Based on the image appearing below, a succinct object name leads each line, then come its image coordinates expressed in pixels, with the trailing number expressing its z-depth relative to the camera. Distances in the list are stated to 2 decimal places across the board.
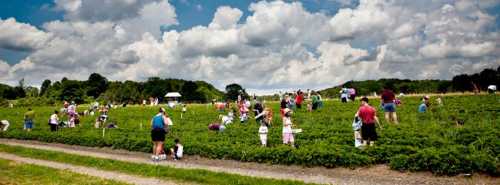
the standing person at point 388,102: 25.55
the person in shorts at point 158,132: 21.50
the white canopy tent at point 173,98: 59.24
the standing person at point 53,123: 36.84
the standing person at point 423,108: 31.69
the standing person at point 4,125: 41.25
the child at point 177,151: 21.83
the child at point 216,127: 29.38
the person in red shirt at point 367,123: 18.92
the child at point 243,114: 33.81
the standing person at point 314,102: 38.38
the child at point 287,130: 20.91
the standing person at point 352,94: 46.09
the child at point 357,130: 19.36
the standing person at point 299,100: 40.97
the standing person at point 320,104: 39.97
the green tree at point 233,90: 145.64
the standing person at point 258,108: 32.10
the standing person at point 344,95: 44.00
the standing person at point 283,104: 26.74
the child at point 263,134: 21.55
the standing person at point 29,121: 38.75
